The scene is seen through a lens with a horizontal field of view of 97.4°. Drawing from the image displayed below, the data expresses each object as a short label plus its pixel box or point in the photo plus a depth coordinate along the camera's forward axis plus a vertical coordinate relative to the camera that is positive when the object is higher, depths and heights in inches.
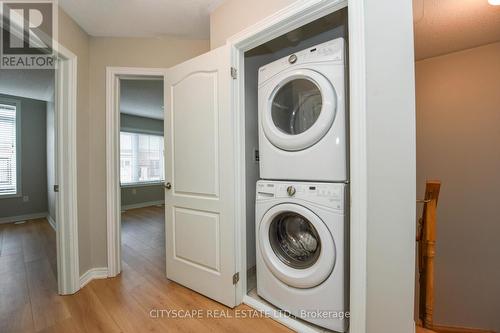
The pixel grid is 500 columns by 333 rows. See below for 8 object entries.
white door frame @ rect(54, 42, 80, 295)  67.5 -1.4
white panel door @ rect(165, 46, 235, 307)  60.9 -2.8
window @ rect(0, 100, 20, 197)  152.5 +14.4
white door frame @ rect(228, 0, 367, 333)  40.2 +2.2
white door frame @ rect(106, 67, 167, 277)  78.4 +5.0
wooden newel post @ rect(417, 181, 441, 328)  51.2 -20.2
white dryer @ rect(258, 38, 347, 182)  48.9 +13.1
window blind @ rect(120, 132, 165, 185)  208.7 +9.5
